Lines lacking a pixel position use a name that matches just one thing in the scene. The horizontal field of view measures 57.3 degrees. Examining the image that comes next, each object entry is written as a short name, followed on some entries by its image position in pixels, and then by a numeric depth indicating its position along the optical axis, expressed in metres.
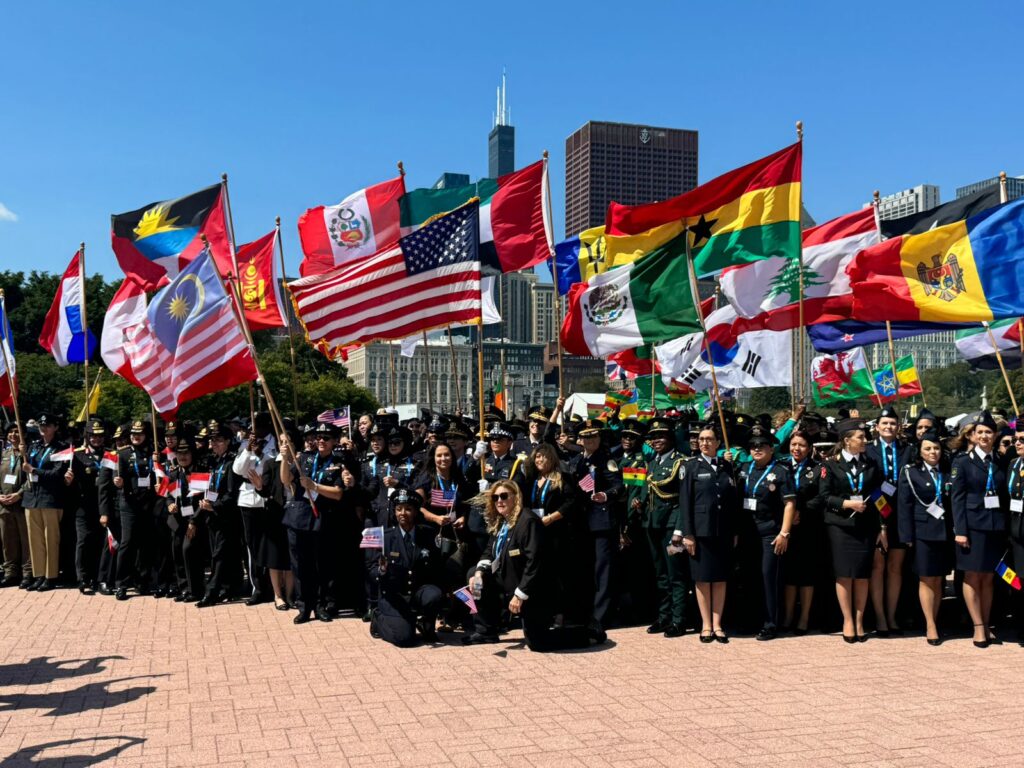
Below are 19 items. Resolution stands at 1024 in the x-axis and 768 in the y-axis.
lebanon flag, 13.13
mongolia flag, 16.88
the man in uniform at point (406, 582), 9.27
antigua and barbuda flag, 13.75
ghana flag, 11.55
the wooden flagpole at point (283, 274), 16.19
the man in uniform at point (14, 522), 12.90
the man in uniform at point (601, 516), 9.81
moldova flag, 10.88
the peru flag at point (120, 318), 13.95
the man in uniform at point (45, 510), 12.57
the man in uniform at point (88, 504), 12.27
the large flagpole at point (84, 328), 14.17
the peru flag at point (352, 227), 15.13
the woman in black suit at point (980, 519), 9.00
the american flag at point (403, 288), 11.34
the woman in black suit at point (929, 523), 9.17
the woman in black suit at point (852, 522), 9.24
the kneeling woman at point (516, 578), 8.92
